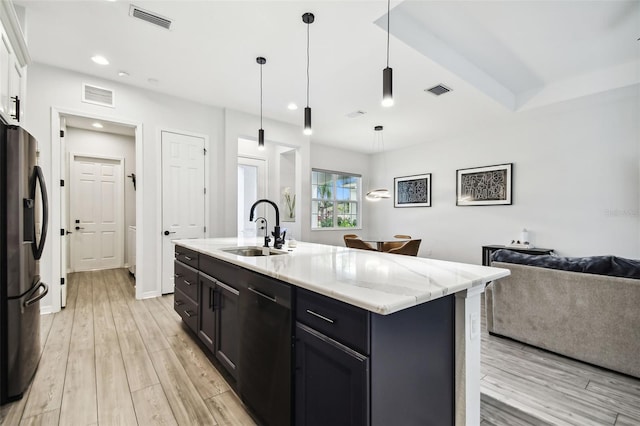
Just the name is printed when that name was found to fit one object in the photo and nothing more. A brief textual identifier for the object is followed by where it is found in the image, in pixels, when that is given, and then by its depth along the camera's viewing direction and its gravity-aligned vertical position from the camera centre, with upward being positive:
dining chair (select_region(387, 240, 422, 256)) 4.63 -0.58
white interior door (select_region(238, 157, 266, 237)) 6.31 +0.51
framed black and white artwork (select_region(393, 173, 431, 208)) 6.56 +0.51
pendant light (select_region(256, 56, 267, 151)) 3.24 +0.92
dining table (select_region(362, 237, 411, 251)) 5.16 -0.57
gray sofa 2.10 -0.81
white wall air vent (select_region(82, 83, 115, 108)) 3.62 +1.49
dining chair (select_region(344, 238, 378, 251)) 4.97 -0.54
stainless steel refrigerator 1.74 -0.29
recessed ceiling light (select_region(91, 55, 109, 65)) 3.25 +1.73
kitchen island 1.04 -0.54
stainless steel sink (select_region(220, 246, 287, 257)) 2.53 -0.34
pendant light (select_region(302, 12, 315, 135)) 2.53 +0.91
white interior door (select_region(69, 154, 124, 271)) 5.55 -0.01
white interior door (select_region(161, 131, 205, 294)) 4.17 +0.30
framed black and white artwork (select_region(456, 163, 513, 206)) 5.29 +0.52
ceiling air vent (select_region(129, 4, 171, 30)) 2.51 +1.74
